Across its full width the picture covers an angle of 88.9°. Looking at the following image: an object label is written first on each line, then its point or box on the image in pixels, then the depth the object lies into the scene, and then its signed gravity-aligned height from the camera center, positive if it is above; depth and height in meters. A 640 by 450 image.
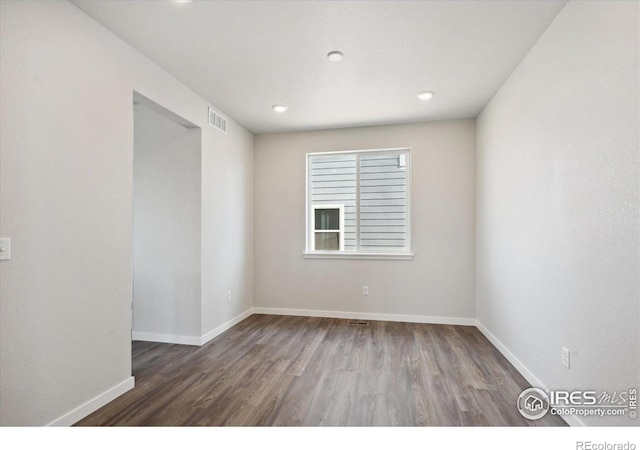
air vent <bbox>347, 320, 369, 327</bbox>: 4.16 -1.25
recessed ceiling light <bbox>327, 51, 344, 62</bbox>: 2.57 +1.36
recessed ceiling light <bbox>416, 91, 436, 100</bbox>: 3.34 +1.36
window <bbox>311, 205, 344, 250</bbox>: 4.62 -0.02
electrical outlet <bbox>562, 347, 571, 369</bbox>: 1.97 -0.80
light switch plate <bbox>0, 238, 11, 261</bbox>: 1.65 -0.12
